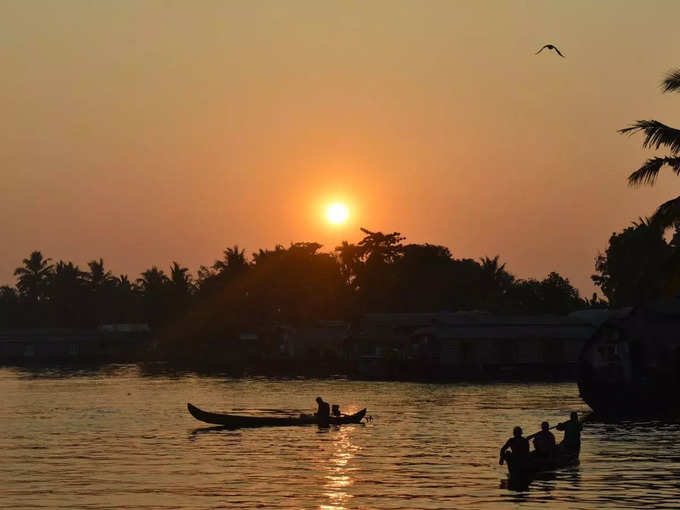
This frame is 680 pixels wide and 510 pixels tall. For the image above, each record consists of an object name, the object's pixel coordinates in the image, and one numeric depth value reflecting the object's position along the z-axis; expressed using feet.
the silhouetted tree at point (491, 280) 539.94
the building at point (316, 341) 503.61
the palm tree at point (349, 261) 578.66
